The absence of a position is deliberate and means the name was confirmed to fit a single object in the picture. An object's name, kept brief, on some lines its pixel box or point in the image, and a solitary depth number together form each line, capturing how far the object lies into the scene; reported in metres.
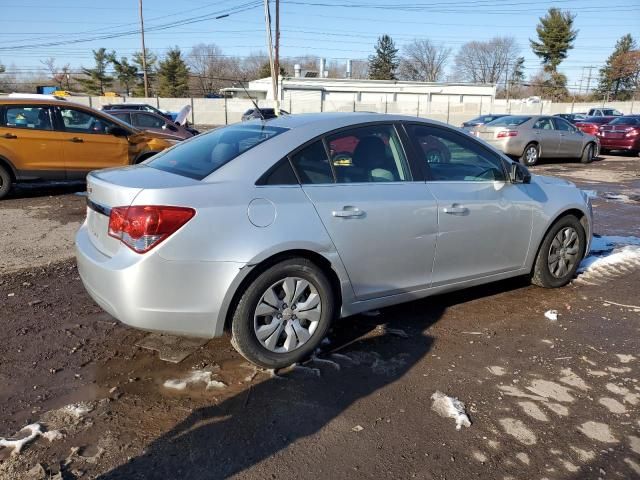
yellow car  8.80
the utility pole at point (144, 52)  46.35
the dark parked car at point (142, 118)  14.76
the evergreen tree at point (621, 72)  79.50
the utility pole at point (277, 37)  32.03
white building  49.16
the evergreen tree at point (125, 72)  65.12
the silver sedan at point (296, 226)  3.09
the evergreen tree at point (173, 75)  63.62
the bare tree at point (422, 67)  89.38
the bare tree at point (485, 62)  86.31
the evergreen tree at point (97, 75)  64.88
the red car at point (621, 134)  20.44
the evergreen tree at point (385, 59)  87.31
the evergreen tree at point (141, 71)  64.12
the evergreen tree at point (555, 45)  71.25
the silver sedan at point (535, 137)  15.65
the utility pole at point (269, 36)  25.26
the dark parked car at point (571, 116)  32.10
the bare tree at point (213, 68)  81.00
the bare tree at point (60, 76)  65.50
